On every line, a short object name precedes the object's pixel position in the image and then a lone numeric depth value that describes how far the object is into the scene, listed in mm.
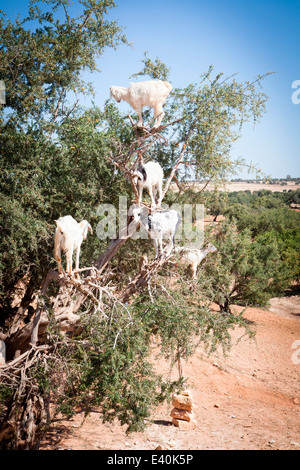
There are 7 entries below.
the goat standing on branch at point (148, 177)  6945
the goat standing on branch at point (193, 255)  8484
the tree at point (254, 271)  18297
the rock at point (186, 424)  8984
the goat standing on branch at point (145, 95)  7277
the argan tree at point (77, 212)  6215
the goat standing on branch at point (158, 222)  7133
